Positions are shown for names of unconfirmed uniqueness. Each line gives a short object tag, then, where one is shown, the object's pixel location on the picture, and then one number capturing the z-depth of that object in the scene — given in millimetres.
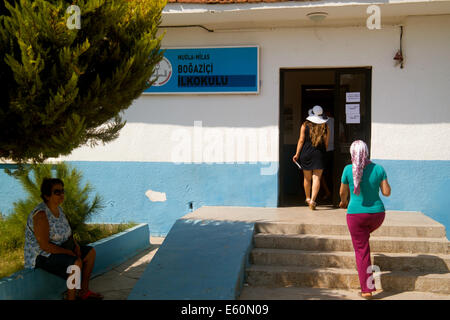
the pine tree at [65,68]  3877
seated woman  4770
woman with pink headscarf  5062
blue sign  7906
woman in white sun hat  7441
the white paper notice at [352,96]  7836
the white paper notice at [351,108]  7840
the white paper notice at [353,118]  7832
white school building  7543
